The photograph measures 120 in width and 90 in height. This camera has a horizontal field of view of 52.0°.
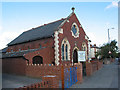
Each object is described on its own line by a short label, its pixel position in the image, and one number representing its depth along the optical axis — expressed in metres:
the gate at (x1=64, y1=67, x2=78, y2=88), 10.17
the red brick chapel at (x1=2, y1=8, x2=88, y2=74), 19.59
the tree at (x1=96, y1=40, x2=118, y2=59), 39.25
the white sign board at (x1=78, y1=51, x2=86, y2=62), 12.05
